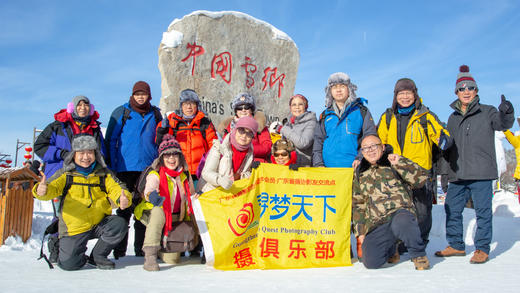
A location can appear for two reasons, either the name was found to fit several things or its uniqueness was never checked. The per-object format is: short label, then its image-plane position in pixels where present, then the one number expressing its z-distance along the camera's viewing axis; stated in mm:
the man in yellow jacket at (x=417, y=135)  3887
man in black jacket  3838
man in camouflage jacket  3383
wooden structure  5678
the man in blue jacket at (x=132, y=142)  4137
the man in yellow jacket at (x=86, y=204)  3430
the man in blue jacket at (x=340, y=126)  3936
